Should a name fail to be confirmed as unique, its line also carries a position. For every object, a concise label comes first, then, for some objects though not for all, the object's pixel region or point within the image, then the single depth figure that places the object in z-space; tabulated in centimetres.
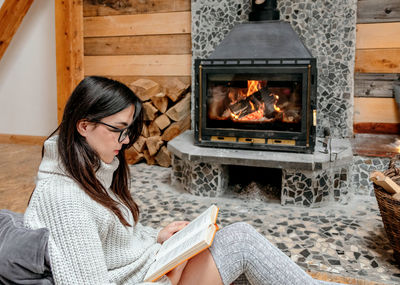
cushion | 89
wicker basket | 166
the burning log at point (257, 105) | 257
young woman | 92
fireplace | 245
